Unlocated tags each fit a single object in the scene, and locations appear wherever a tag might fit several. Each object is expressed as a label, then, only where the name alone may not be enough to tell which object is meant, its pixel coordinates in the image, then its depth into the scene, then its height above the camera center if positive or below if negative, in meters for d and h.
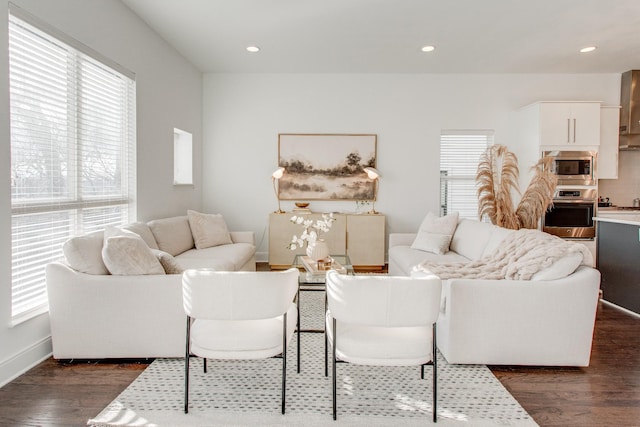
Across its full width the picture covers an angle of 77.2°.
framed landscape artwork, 5.97 +0.51
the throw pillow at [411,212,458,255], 4.41 -0.39
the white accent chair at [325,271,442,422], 1.86 -0.54
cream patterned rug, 2.02 -1.10
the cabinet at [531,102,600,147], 5.27 +1.02
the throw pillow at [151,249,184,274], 2.85 -0.47
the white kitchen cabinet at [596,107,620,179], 5.45 +0.89
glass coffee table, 3.08 -0.62
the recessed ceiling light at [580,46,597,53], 4.70 +1.80
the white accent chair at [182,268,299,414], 1.92 -0.54
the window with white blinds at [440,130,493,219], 6.03 +0.52
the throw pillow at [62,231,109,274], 2.61 -0.38
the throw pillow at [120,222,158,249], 3.54 -0.30
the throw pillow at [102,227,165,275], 2.61 -0.39
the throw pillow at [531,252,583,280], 2.58 -0.43
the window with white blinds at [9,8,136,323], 2.55 +0.38
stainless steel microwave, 5.27 +0.45
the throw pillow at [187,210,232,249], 4.59 -0.37
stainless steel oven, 5.31 -0.17
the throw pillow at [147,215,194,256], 3.91 -0.37
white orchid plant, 3.48 -0.26
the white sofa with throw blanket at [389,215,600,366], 2.55 -0.72
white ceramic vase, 3.52 -0.45
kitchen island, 3.78 -0.59
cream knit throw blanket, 2.65 -0.42
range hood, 5.48 +1.22
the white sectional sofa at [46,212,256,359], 2.59 -0.73
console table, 5.61 -0.54
